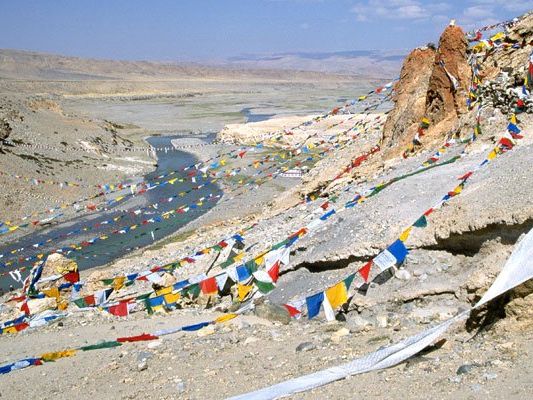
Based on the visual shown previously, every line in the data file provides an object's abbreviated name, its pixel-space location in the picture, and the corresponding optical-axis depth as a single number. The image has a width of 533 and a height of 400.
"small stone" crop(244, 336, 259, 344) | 8.14
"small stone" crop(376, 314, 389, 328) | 7.69
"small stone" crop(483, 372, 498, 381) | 5.37
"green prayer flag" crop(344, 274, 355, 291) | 8.30
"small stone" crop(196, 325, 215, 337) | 9.08
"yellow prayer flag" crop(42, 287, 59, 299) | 14.46
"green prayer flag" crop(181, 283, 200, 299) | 11.39
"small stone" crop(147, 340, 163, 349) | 8.82
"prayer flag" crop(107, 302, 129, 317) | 11.81
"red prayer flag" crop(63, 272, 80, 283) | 16.30
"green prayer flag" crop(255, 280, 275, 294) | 10.48
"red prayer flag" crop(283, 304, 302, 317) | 8.95
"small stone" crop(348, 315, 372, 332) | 7.84
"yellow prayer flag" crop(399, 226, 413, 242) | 8.62
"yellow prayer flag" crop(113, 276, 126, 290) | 13.50
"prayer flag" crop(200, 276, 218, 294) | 11.21
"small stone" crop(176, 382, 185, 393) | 6.95
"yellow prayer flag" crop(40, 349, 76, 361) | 9.24
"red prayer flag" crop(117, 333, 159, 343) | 9.24
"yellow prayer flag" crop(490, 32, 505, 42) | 19.30
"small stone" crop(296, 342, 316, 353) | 7.31
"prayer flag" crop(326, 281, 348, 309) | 8.30
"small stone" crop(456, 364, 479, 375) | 5.60
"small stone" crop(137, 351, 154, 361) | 8.24
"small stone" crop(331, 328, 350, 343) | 7.50
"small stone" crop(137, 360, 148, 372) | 7.85
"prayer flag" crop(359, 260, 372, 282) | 8.43
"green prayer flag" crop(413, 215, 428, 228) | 8.79
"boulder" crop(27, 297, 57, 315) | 14.26
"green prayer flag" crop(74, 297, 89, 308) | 12.96
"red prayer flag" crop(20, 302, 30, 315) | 14.10
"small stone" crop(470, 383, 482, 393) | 5.27
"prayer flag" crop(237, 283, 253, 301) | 10.75
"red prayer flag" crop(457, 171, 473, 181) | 10.32
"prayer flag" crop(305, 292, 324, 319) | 8.53
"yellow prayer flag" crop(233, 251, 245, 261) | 13.77
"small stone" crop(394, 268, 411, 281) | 8.45
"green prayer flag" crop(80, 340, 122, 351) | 9.23
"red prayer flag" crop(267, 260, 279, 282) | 10.56
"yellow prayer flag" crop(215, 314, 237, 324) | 9.63
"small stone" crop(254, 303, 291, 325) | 9.05
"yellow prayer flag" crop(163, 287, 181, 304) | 11.74
